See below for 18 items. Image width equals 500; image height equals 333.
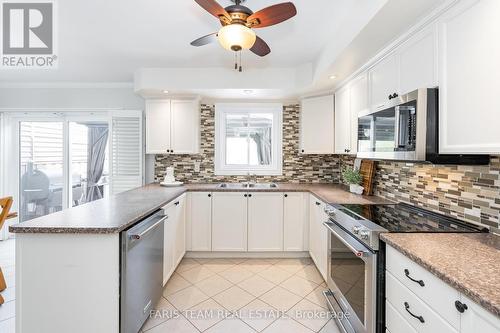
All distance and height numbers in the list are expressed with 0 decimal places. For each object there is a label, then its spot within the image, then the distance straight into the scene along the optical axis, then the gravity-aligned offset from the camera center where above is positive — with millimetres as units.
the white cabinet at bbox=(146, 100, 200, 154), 3396 +509
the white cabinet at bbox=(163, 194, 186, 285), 2365 -758
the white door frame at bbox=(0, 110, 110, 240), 3783 +324
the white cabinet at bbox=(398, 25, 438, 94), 1452 +653
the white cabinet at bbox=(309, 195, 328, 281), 2441 -749
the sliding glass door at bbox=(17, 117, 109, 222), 3852 +10
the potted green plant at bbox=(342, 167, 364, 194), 2728 -166
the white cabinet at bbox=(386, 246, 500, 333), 830 -548
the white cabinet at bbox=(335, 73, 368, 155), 2412 +584
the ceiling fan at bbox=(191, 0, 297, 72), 1542 +946
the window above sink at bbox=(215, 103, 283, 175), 3707 +383
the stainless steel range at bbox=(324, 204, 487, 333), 1408 -557
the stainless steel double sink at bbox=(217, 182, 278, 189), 3298 -291
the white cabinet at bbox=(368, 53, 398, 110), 1862 +675
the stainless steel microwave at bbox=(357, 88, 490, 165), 1405 +211
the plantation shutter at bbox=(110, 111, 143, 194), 3518 +175
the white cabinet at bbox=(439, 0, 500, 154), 1099 +425
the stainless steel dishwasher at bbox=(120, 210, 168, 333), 1499 -735
